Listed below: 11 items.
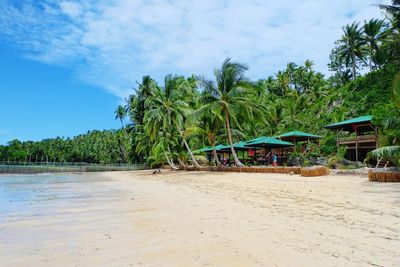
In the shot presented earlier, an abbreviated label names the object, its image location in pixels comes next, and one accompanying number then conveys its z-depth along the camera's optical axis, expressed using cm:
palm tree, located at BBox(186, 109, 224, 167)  2292
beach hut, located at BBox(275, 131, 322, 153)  2183
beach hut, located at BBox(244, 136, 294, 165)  2121
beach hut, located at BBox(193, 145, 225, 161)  2909
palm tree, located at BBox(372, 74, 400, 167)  972
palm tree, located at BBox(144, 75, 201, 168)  2808
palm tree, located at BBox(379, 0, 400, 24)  2310
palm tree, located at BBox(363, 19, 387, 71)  3850
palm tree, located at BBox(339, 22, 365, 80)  4103
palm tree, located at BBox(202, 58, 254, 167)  2253
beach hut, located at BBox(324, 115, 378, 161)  1958
